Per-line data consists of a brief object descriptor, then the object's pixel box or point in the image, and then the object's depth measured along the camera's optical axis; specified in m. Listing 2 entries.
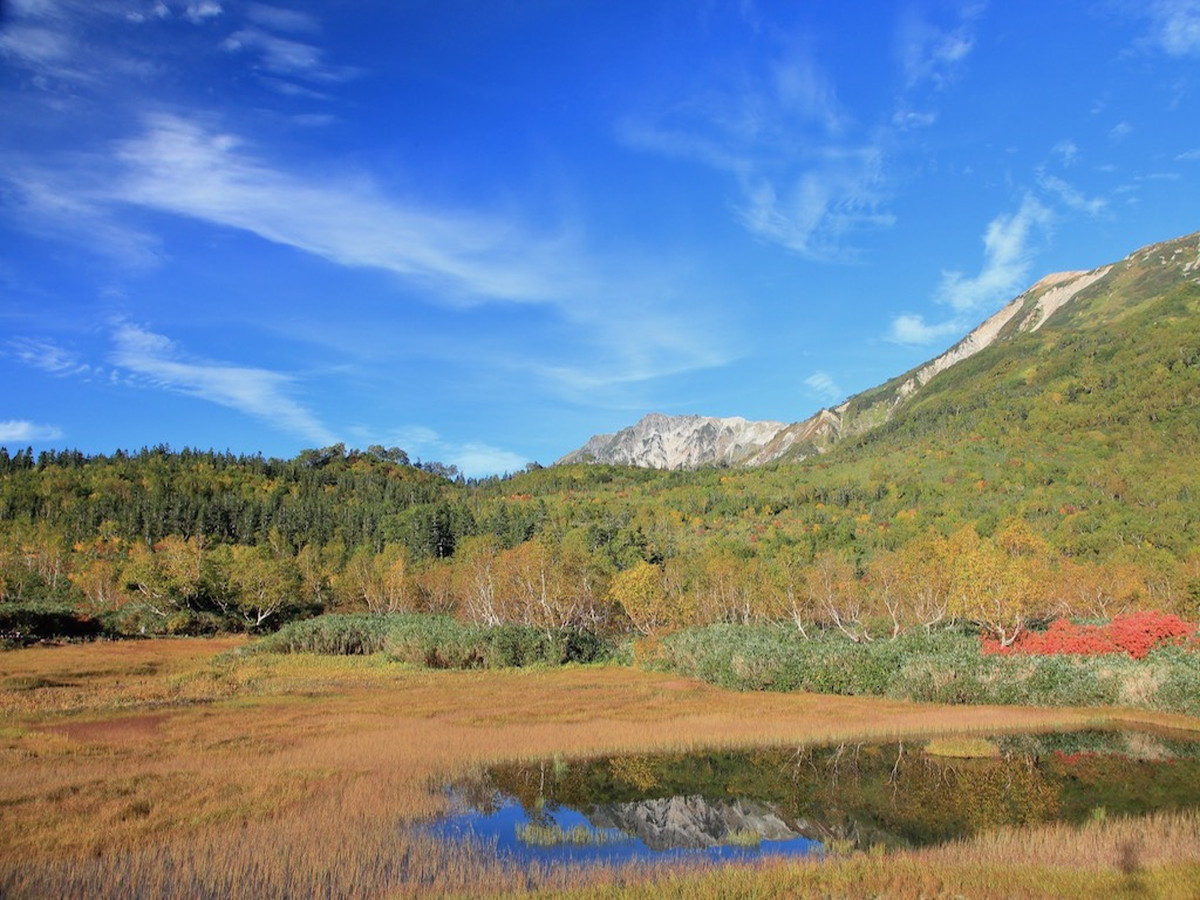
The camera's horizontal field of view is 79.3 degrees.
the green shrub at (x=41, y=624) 72.06
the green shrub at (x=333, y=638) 71.25
